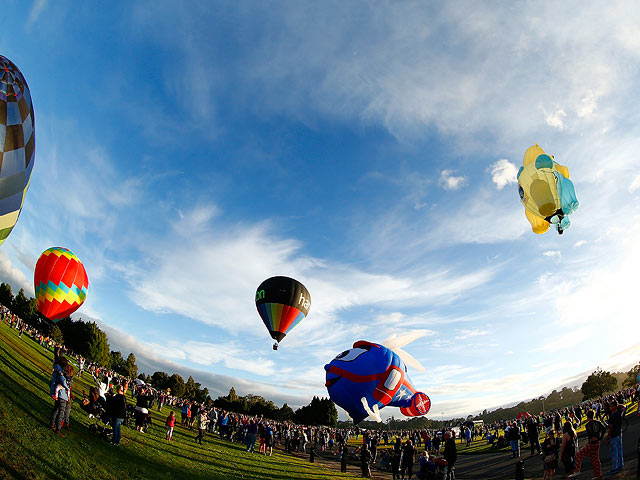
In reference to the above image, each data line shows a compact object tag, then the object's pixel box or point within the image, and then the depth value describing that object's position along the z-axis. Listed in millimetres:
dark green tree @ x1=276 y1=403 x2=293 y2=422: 103681
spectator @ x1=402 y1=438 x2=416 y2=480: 13947
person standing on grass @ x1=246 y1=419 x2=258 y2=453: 21312
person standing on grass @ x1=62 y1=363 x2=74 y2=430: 9500
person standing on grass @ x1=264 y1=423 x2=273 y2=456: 22484
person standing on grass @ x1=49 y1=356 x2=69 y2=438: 9438
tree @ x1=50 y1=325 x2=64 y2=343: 70119
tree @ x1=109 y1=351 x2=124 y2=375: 95975
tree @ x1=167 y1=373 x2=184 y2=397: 96438
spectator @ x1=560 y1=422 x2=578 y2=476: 10679
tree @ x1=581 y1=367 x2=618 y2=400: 89750
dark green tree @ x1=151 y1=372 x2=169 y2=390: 105875
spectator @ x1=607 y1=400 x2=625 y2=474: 10289
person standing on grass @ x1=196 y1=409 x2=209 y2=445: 19125
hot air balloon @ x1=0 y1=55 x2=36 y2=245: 13048
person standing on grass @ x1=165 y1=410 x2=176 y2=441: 16759
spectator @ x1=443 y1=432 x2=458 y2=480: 12648
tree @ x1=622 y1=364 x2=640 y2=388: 97825
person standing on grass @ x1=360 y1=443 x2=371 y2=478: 17609
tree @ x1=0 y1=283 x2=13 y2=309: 81138
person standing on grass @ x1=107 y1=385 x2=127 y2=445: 10617
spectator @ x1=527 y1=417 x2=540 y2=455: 19412
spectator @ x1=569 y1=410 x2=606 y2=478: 9875
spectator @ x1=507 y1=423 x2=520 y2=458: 19447
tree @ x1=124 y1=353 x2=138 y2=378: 97375
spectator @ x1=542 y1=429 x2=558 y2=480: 11703
